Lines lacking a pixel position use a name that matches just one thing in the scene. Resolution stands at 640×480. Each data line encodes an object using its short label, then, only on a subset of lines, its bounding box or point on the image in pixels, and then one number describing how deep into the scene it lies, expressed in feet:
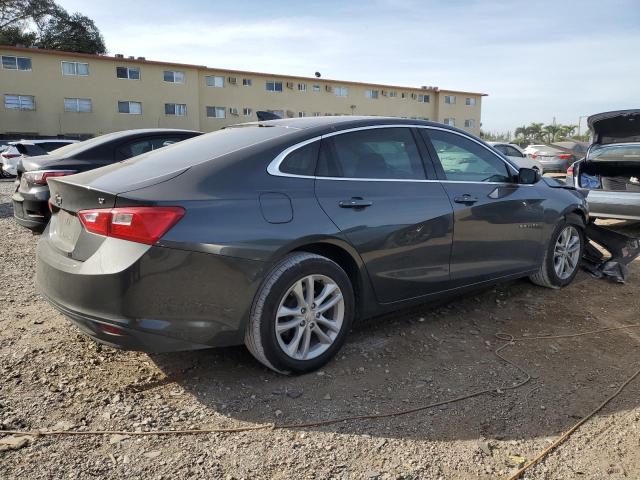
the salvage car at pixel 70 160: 19.22
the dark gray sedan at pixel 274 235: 9.07
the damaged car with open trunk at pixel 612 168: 24.62
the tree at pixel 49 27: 155.33
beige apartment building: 111.55
